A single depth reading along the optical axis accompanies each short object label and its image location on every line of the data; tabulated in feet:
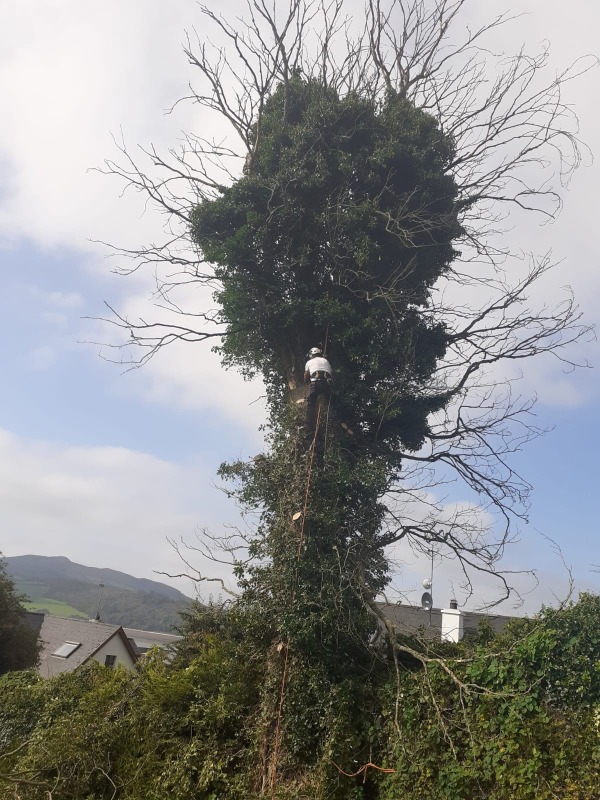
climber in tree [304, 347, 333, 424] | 30.66
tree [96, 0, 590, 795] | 29.89
